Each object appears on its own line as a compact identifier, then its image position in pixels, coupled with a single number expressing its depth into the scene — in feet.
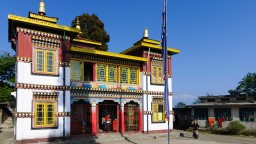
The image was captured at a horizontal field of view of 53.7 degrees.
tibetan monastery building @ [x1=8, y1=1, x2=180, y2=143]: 53.78
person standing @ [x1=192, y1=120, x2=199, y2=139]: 71.76
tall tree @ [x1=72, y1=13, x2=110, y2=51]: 126.41
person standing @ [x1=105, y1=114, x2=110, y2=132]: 70.13
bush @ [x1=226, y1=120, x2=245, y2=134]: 81.15
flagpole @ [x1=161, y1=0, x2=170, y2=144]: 48.75
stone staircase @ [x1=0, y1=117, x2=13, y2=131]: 91.99
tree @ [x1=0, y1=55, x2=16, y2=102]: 131.64
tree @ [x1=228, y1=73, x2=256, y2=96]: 178.91
